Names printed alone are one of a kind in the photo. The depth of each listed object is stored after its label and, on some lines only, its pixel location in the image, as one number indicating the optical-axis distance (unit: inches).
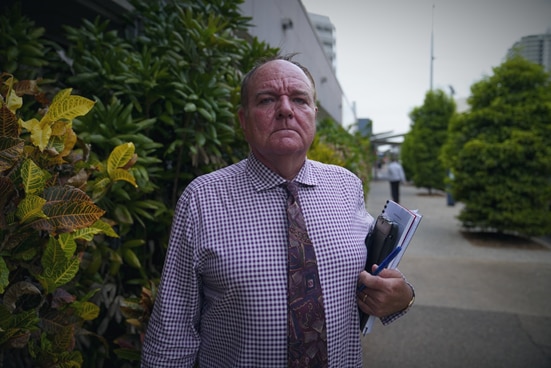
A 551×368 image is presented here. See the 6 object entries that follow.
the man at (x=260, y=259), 52.9
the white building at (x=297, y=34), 273.0
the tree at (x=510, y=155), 304.3
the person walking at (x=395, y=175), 523.5
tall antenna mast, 1061.0
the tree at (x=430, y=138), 741.3
